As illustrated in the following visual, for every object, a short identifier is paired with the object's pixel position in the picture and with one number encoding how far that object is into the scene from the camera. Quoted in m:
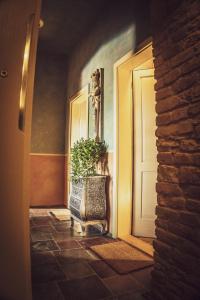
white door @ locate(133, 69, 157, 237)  3.19
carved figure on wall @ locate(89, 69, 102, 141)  3.80
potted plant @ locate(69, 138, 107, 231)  3.24
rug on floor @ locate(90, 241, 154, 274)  2.18
